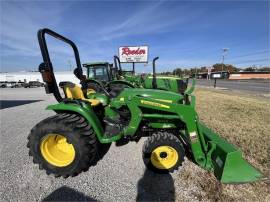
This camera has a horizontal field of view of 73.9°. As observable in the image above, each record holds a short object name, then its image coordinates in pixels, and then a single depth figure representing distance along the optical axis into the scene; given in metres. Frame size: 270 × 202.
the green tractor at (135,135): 2.60
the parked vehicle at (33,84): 31.42
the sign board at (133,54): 22.72
